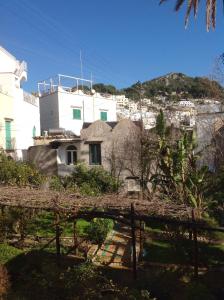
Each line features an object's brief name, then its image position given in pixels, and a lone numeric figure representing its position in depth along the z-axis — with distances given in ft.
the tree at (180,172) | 36.51
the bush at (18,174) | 40.24
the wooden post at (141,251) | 27.48
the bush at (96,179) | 49.37
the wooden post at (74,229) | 25.81
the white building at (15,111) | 62.16
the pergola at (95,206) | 20.95
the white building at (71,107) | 84.68
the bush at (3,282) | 17.91
